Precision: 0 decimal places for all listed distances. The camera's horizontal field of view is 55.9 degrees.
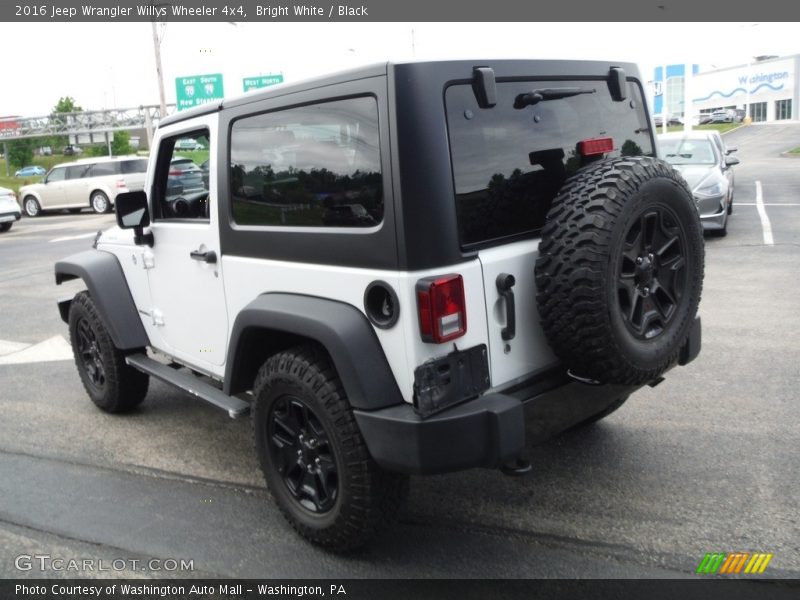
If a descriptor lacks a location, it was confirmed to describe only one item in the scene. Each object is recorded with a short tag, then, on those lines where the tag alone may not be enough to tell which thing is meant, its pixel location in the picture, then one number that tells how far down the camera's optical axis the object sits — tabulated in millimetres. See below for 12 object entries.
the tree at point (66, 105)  83312
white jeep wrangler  2756
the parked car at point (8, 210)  20109
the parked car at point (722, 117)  74250
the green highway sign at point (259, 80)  29656
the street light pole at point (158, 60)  28719
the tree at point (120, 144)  72250
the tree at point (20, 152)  75438
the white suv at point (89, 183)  23422
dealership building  83812
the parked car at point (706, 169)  11039
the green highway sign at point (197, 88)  31947
